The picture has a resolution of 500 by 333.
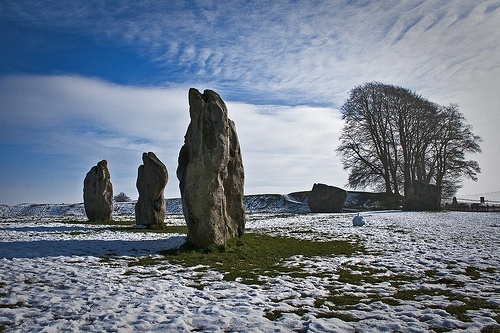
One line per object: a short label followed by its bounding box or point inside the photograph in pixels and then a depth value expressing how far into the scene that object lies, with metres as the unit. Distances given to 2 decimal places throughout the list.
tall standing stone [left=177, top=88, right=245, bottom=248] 10.42
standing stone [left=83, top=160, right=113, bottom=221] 21.58
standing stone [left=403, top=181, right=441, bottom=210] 28.73
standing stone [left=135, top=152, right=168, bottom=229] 17.38
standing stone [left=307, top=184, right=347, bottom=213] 30.88
